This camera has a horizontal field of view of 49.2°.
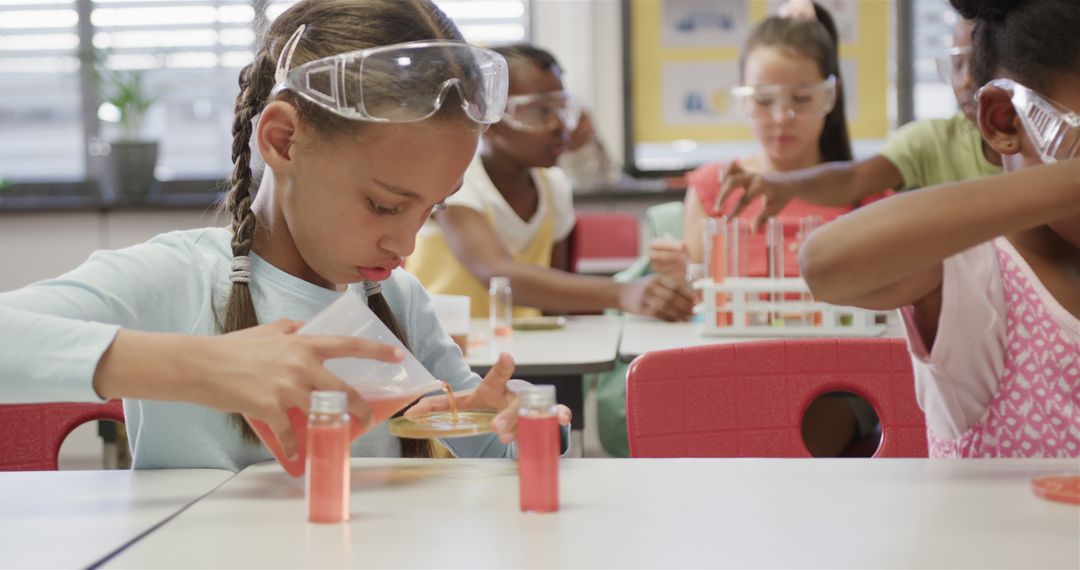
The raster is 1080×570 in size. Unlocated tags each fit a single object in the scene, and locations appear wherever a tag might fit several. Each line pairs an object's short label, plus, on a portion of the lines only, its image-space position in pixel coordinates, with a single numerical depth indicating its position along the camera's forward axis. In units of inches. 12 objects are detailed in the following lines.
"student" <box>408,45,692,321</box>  109.3
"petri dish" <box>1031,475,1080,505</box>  35.0
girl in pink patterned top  45.9
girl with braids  44.5
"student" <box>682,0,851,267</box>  116.5
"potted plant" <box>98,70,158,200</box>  185.6
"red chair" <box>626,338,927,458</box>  53.9
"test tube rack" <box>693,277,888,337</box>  88.7
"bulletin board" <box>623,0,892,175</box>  187.0
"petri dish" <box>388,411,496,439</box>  39.8
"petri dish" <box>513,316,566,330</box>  101.4
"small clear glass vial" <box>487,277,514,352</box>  94.7
